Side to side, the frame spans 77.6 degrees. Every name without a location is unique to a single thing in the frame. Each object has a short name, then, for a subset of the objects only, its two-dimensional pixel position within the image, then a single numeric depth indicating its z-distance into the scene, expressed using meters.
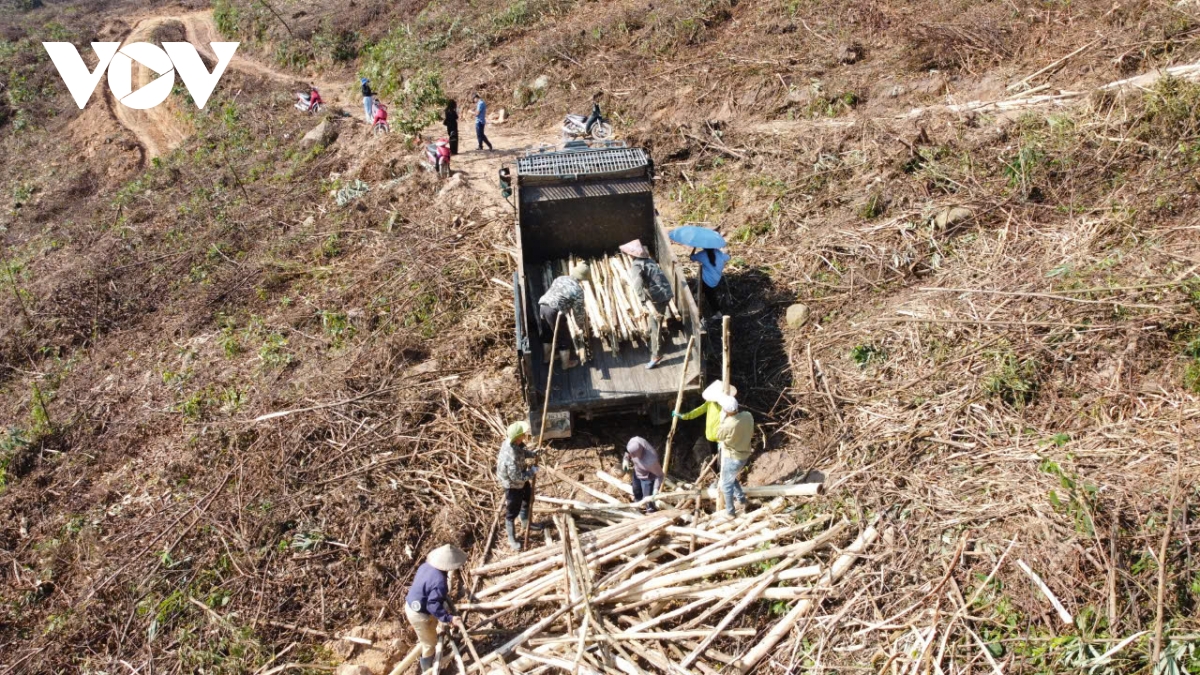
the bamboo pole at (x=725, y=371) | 6.27
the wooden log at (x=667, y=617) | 5.70
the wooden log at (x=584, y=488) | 7.38
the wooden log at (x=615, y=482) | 7.49
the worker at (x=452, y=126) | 15.10
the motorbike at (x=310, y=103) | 22.03
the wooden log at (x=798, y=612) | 5.36
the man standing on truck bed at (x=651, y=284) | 8.27
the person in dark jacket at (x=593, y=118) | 15.17
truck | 7.76
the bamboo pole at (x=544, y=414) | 6.95
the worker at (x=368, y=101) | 19.23
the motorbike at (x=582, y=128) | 15.34
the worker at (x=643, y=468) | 6.71
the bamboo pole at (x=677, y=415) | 6.70
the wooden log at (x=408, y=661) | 6.02
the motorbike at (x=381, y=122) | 18.12
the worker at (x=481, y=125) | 15.36
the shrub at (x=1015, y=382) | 6.80
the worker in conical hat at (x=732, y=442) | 6.39
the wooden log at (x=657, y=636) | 5.52
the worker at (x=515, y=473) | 6.74
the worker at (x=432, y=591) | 5.80
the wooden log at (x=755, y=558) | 5.86
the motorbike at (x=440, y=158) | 14.66
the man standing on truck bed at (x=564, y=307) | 7.94
